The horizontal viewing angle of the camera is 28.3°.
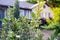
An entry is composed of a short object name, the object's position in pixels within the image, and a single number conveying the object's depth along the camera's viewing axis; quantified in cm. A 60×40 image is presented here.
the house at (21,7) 857
